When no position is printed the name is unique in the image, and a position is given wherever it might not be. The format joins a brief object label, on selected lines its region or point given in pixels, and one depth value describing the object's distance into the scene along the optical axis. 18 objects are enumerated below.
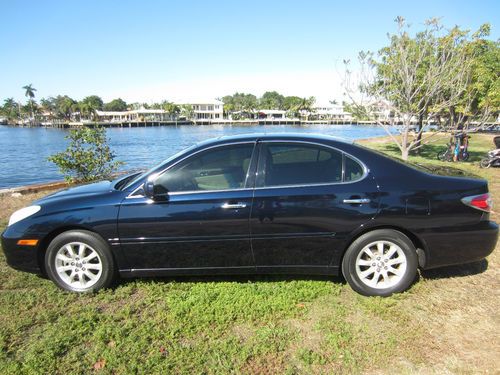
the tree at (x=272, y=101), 143.62
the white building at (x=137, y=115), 127.94
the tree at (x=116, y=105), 143.62
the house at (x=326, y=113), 138.62
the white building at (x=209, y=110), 128.88
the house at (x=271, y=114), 136.89
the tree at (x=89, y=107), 124.44
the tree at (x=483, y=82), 14.01
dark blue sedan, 3.41
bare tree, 12.58
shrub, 9.19
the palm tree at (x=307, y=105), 135.62
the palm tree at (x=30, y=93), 131.50
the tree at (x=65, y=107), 126.31
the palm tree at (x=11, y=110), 139.38
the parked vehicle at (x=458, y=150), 15.28
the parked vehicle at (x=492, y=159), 12.37
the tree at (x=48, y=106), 131.66
